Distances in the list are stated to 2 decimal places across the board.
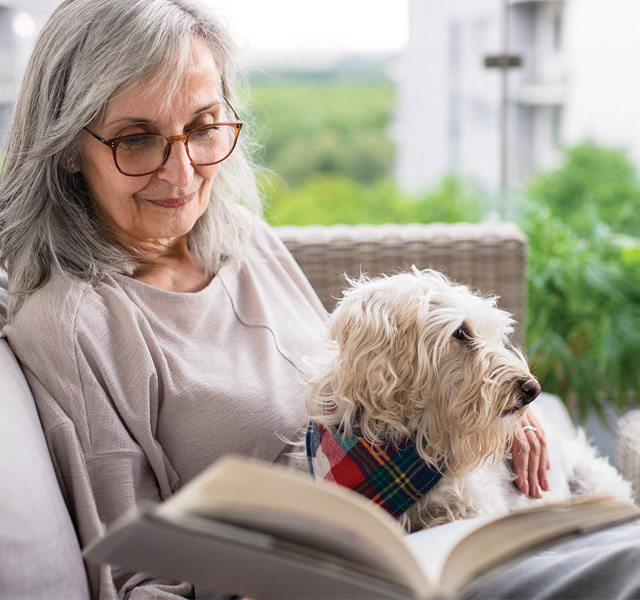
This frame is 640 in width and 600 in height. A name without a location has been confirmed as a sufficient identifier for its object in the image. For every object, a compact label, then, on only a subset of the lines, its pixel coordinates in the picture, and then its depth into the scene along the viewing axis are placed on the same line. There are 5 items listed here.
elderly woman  1.30
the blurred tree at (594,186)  3.73
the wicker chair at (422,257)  2.11
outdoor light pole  3.41
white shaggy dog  1.33
